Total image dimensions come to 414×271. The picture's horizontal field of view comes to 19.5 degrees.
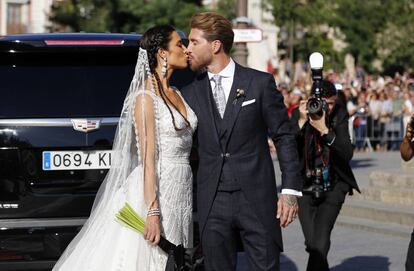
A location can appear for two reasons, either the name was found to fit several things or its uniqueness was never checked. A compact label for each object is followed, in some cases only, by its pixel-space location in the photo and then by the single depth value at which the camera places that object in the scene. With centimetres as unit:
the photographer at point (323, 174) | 897
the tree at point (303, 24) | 4559
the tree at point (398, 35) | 5244
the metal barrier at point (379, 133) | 2995
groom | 655
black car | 779
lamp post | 2003
